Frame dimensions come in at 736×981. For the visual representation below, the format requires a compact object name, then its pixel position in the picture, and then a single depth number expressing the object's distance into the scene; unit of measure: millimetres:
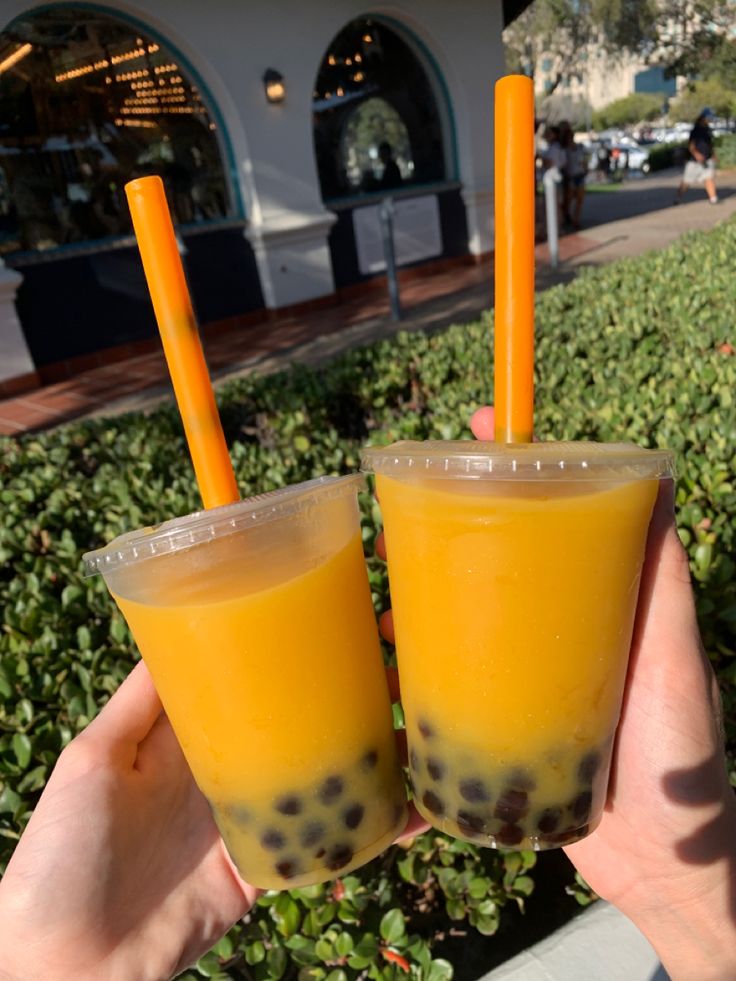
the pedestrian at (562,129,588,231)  13969
